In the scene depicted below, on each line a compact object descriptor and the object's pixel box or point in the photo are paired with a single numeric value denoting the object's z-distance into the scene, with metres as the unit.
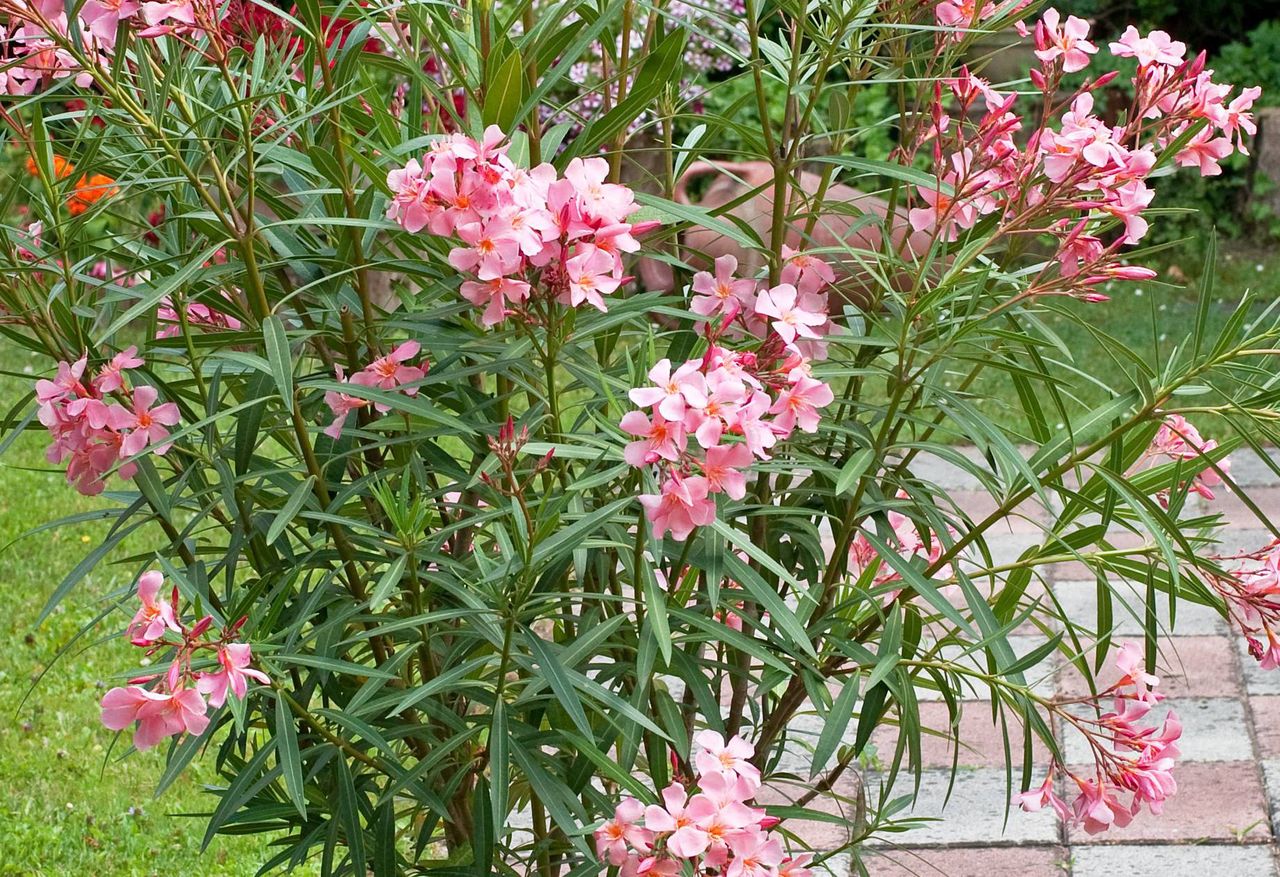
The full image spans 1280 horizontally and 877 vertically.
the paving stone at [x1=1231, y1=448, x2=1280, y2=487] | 4.55
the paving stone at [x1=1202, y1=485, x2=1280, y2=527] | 4.18
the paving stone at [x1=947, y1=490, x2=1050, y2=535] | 4.33
